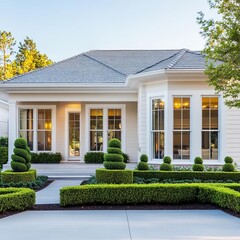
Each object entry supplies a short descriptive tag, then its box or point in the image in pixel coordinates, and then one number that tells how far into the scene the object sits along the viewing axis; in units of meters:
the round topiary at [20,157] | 11.98
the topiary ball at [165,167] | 12.30
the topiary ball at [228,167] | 12.20
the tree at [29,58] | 39.19
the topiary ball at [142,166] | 12.48
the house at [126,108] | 13.09
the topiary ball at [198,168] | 12.27
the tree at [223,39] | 8.81
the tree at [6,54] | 38.61
